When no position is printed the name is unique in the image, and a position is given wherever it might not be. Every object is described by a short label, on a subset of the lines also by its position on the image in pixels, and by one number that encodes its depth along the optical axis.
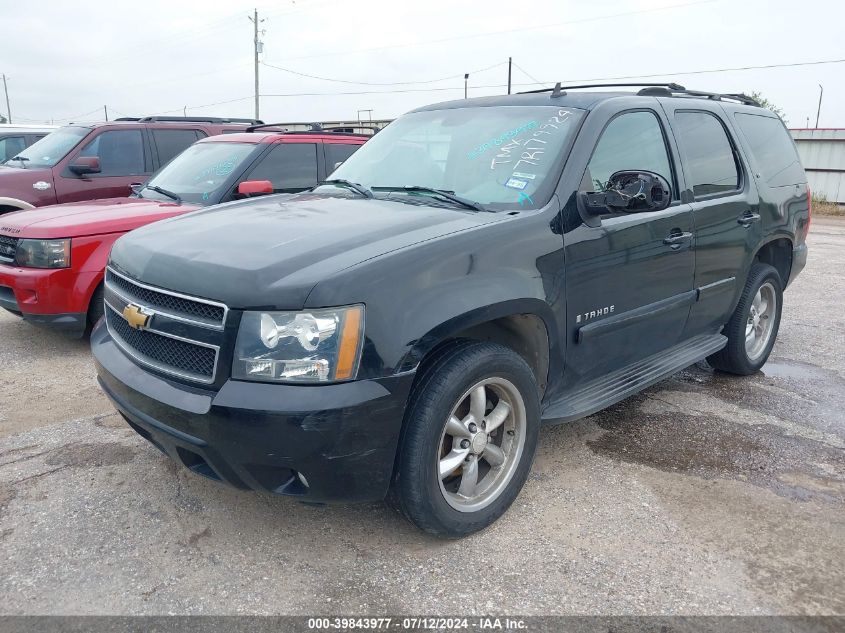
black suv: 2.38
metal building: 22.53
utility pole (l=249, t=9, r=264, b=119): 41.94
